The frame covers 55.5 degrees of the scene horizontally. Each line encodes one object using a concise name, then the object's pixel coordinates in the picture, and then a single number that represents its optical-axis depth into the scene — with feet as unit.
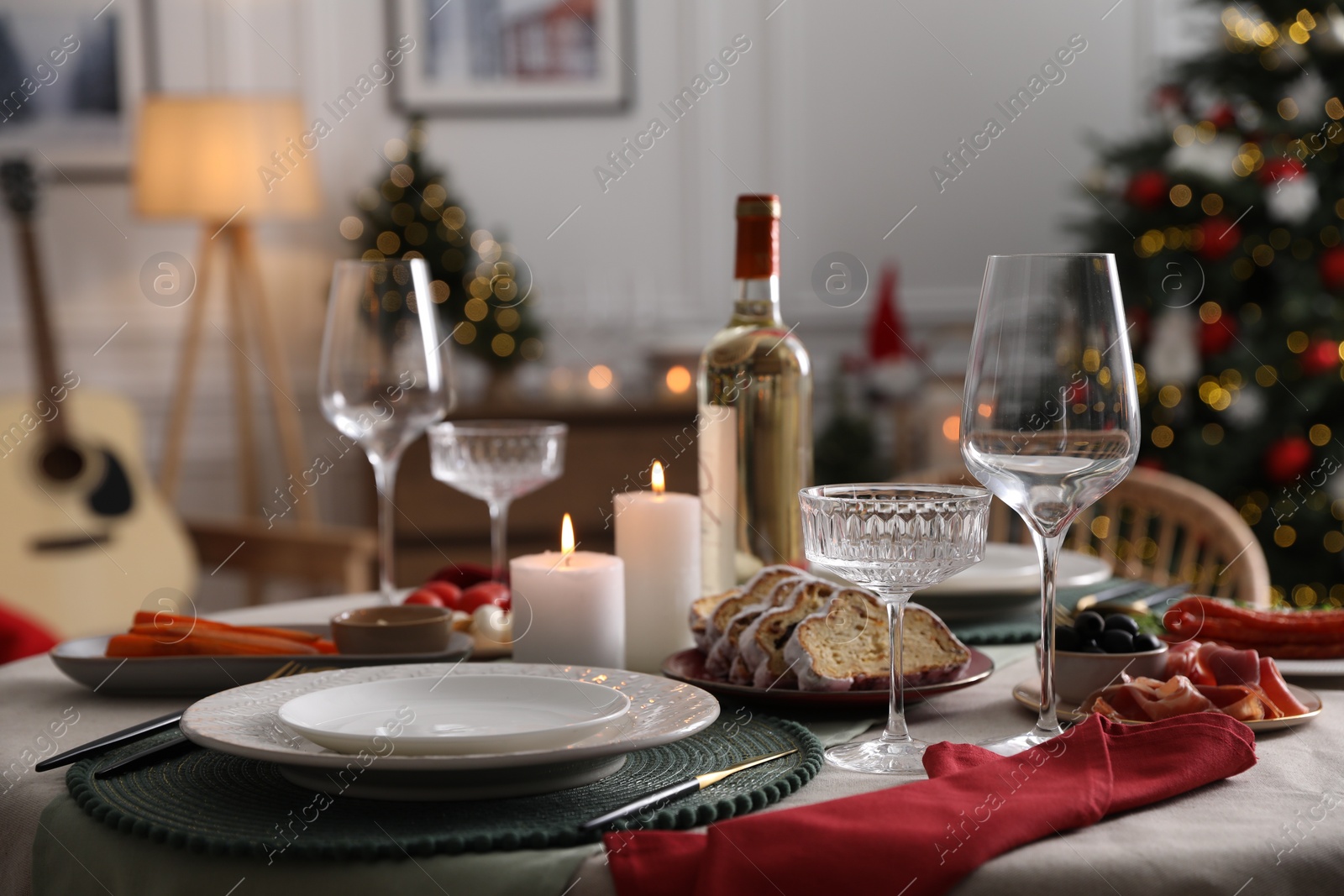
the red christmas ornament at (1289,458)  10.16
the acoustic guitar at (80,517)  8.82
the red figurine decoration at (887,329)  11.88
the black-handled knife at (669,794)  2.20
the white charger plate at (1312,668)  3.37
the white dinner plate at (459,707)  2.56
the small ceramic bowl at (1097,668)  2.99
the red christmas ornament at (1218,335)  10.37
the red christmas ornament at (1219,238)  10.30
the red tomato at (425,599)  3.90
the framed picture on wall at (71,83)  11.41
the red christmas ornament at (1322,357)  10.04
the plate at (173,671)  3.20
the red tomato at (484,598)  3.95
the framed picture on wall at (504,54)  12.33
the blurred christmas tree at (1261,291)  10.18
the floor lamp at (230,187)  9.96
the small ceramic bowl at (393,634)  3.34
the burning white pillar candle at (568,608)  3.29
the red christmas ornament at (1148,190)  10.51
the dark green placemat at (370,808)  2.13
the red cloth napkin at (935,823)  2.01
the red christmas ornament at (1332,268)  10.03
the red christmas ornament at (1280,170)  10.09
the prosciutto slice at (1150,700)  2.82
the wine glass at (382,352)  4.14
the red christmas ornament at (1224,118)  10.56
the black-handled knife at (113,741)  2.60
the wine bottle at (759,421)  3.75
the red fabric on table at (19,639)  6.29
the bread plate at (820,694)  2.96
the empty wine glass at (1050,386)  2.62
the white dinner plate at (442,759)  2.24
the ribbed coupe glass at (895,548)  2.63
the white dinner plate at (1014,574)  4.04
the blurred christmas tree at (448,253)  11.30
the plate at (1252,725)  2.81
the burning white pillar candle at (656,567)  3.57
